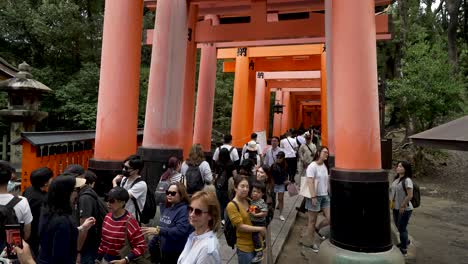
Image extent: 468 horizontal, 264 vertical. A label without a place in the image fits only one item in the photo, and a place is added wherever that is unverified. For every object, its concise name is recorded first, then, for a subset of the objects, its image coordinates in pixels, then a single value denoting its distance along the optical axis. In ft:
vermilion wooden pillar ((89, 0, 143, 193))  20.88
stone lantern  30.37
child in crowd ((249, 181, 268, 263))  11.59
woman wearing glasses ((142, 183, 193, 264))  9.76
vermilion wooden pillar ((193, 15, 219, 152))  36.73
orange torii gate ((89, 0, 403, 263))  15.76
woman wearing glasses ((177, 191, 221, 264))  7.47
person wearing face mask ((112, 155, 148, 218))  12.45
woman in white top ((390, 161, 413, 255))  18.43
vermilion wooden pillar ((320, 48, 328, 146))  46.51
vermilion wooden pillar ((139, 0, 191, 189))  20.42
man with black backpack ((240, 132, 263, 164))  25.36
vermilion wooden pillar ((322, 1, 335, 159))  23.13
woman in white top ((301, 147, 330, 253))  18.70
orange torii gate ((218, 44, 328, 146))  45.85
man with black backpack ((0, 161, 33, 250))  9.11
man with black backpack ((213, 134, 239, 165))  24.11
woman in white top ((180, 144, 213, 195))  17.30
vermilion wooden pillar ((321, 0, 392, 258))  15.64
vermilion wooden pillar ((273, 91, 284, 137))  71.26
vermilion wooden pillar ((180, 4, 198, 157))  27.99
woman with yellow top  11.19
